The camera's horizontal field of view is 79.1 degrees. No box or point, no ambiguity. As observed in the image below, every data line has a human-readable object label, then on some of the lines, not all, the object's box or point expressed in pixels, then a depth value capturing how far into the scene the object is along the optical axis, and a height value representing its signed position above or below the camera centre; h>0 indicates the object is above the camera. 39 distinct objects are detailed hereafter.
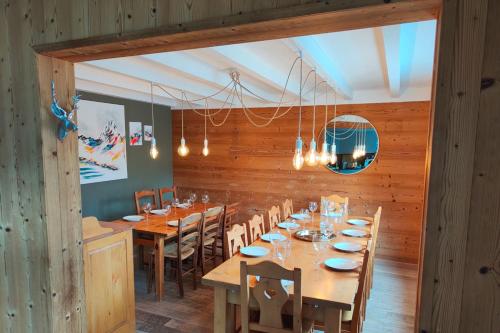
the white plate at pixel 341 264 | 2.29 -0.95
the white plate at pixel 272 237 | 2.96 -0.94
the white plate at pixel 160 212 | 4.05 -0.96
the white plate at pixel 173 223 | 3.49 -0.96
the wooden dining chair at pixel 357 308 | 1.96 -1.10
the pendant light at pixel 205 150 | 4.13 -0.12
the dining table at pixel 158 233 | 3.29 -0.99
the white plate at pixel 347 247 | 2.70 -0.95
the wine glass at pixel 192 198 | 4.57 -0.86
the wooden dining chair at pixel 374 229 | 2.78 -0.85
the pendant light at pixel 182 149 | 3.88 -0.11
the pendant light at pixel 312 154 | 3.01 -0.13
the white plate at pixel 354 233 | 3.15 -0.96
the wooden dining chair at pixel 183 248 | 3.33 -1.29
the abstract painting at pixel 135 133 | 4.60 +0.11
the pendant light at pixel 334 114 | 4.48 +0.42
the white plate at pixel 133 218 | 3.71 -0.97
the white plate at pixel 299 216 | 3.88 -0.97
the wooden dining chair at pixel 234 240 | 2.68 -0.89
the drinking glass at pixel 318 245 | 2.48 -0.97
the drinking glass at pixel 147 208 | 3.85 -0.87
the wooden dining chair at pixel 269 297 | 1.84 -1.00
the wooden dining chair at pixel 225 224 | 4.03 -1.24
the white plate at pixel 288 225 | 3.44 -0.96
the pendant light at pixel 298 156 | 2.78 -0.13
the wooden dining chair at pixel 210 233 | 3.66 -1.21
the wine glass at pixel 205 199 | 4.38 -0.85
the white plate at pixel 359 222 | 3.62 -0.97
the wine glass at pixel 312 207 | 3.74 -0.81
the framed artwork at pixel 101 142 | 3.86 -0.03
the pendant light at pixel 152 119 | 4.75 +0.34
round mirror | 4.36 +0.00
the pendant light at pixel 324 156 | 3.43 -0.17
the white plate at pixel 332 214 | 3.87 -0.93
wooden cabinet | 2.12 -1.03
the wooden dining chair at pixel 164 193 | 4.59 -0.85
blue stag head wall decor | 1.54 +0.12
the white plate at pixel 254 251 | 2.57 -0.96
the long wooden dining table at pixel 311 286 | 1.90 -0.98
